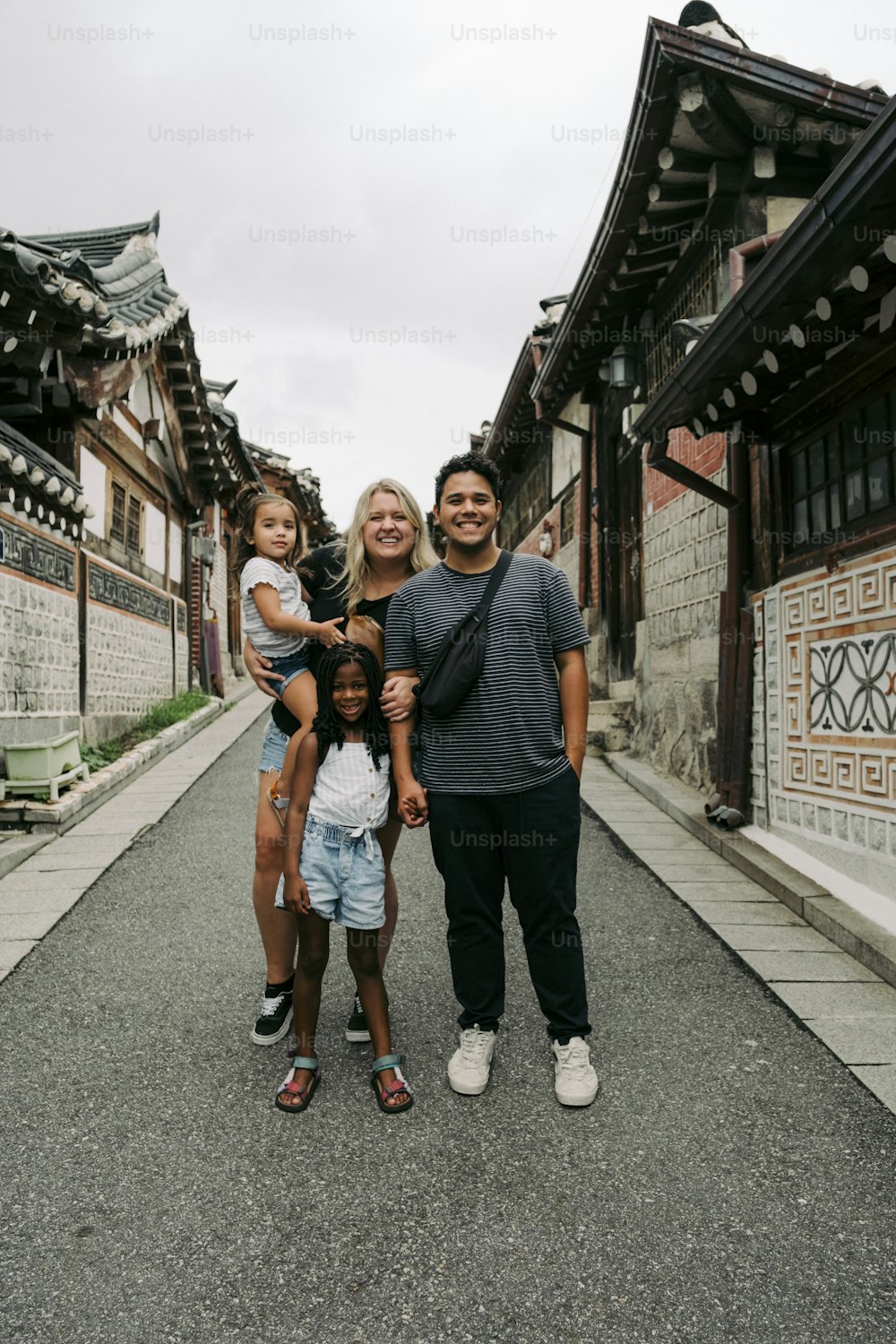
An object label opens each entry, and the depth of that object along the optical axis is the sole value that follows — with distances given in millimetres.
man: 3150
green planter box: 7215
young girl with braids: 3062
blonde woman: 3314
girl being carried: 3275
